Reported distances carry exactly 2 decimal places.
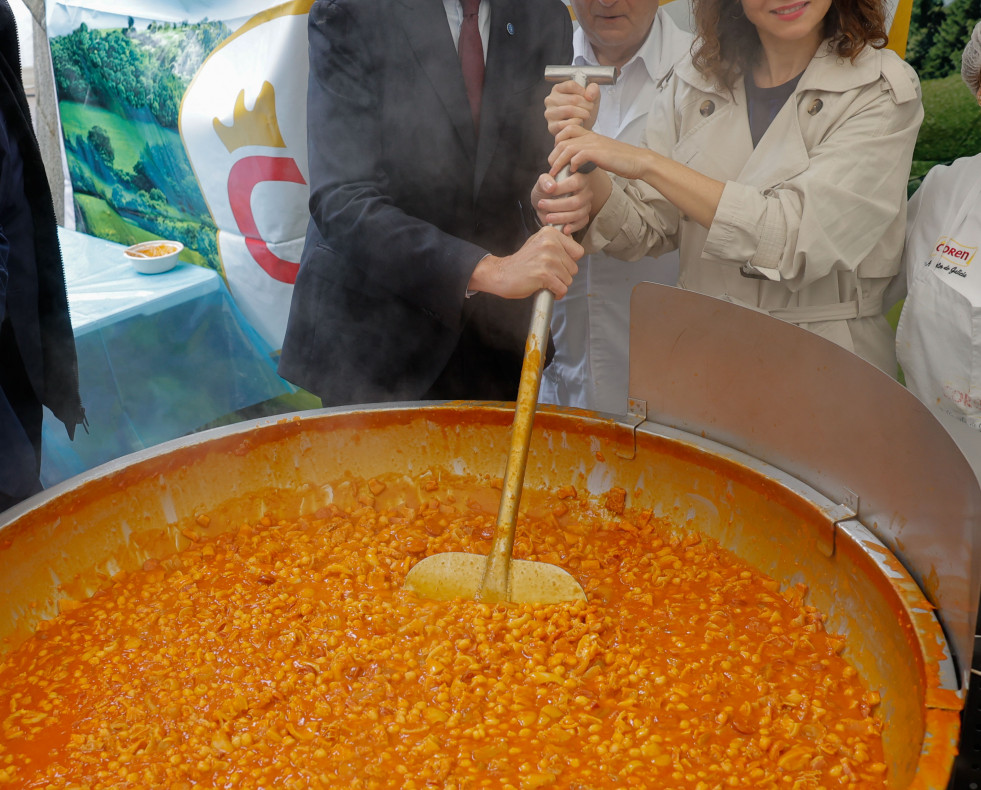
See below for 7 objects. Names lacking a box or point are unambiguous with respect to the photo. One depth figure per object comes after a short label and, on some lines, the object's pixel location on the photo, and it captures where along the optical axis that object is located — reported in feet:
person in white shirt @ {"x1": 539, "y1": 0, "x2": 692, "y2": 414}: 9.00
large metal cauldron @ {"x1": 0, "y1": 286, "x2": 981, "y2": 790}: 4.52
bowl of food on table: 11.82
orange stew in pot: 4.64
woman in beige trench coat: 6.10
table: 10.98
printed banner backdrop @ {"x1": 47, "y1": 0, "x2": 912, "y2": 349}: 11.71
